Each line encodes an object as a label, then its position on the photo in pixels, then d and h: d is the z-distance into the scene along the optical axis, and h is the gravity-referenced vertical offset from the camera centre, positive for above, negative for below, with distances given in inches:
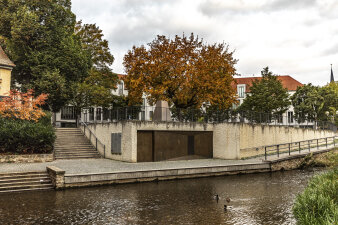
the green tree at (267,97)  1914.4 +171.3
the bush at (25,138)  831.7 -39.4
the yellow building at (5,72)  1188.5 +204.0
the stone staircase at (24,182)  554.6 -109.9
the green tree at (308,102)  2129.7 +149.9
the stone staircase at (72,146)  964.2 -76.5
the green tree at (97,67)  1420.2 +296.9
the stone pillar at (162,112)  1001.8 +38.0
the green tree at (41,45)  1127.9 +307.3
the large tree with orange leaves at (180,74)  1139.9 +191.2
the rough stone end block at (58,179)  560.4 -102.5
